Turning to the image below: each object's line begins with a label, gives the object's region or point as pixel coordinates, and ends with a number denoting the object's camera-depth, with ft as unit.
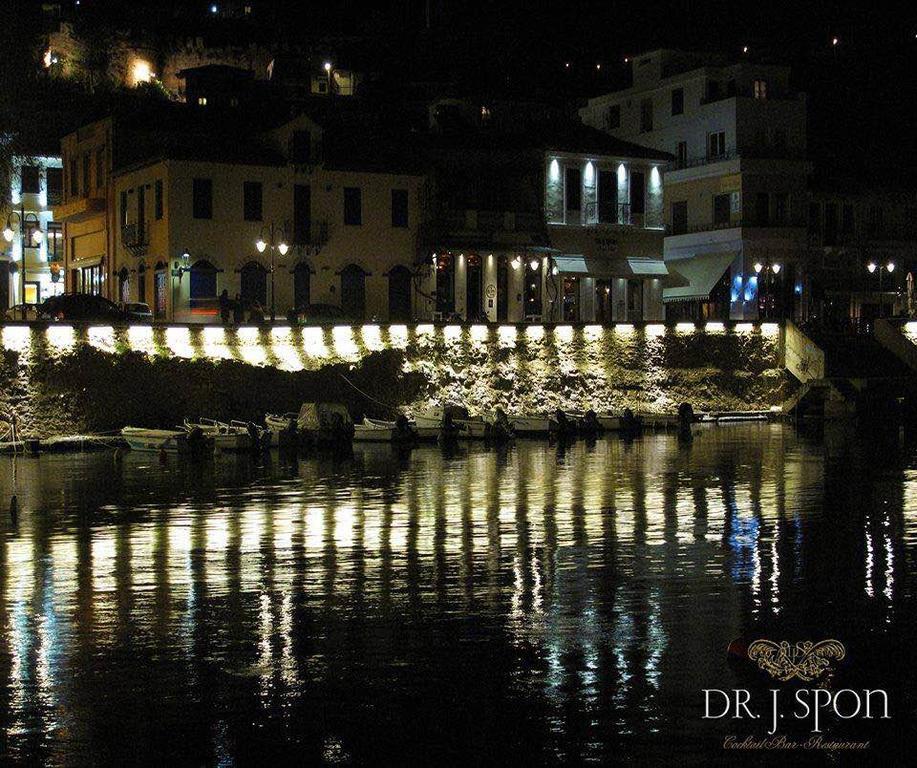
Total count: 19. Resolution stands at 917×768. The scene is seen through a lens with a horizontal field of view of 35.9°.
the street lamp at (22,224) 213.54
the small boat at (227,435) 185.47
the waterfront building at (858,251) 289.33
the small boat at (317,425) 192.44
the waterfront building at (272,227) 214.48
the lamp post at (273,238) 215.72
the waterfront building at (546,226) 237.45
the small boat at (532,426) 212.43
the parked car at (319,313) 215.31
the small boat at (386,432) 197.36
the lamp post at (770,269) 262.26
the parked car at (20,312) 213.60
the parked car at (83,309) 200.13
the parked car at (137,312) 201.94
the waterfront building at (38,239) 255.09
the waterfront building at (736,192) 262.88
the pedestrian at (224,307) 208.03
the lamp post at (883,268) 296.55
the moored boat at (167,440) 182.39
